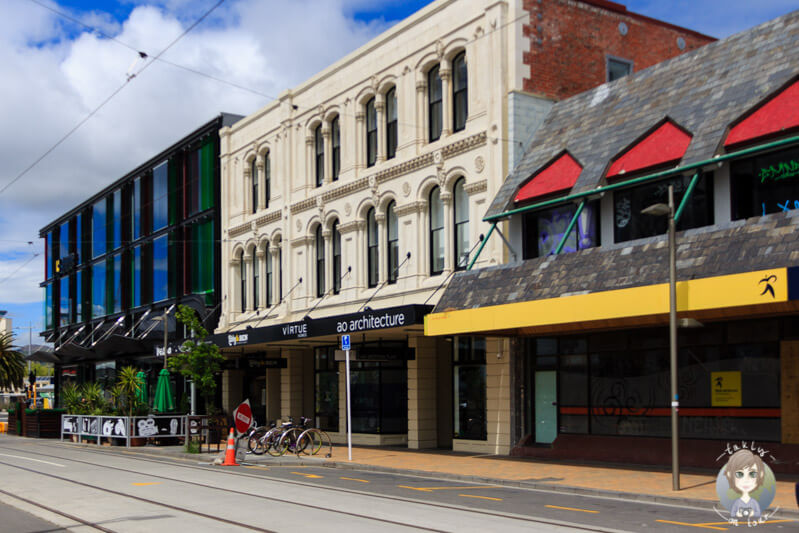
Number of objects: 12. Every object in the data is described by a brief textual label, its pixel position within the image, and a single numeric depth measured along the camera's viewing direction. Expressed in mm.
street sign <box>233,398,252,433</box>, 23422
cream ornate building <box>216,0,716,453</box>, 23734
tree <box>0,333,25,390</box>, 63438
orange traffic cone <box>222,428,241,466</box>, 22078
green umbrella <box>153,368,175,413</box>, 31906
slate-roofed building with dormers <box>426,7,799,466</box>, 16469
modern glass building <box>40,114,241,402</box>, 40438
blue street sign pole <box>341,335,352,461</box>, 22391
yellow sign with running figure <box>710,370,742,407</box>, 17969
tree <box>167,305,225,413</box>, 28125
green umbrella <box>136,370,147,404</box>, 33406
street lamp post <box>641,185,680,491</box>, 14828
